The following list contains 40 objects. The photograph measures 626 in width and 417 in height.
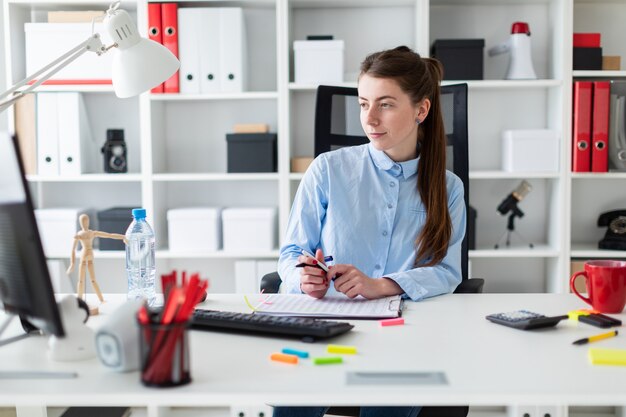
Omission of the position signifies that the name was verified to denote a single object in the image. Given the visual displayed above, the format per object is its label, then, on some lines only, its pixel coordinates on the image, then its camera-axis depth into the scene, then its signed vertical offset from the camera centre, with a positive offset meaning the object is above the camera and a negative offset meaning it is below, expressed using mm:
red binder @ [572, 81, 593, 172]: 2924 +60
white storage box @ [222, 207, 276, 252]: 3080 -364
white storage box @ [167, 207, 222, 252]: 3088 -364
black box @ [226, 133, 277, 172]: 3074 -31
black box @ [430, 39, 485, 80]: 2996 +361
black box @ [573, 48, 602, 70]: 3002 +351
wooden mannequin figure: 1423 -218
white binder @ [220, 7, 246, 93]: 2996 +398
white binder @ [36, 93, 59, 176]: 3080 +49
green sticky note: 1089 -328
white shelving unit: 3051 +96
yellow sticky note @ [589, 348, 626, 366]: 1080 -325
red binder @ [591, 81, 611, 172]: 2914 +59
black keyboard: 1214 -312
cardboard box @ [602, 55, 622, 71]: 3037 +335
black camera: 3164 -45
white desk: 954 -333
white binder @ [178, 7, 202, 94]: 3004 +429
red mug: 1392 -280
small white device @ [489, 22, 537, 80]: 2986 +376
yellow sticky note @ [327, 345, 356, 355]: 1145 -329
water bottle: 1593 -266
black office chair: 2039 +53
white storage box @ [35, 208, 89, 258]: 3102 -358
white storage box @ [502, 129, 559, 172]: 2979 -30
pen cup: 976 -283
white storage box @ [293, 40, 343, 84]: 3000 +345
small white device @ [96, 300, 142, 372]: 1041 -287
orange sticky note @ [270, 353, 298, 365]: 1091 -326
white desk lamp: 1413 +175
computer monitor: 980 -146
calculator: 1285 -322
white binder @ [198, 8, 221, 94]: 2998 +407
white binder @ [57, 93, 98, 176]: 3086 +57
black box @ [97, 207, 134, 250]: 3088 -331
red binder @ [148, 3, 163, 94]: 3008 +526
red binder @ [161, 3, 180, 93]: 3000 +504
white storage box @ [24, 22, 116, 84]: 3051 +412
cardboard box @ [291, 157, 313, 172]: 3074 -83
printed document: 1386 -329
